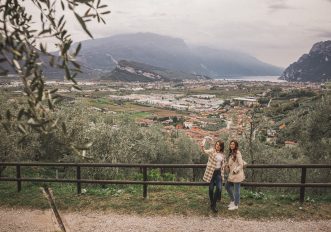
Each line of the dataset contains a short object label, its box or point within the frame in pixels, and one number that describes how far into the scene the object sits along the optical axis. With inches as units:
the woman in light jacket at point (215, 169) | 398.0
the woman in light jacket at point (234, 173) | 402.6
